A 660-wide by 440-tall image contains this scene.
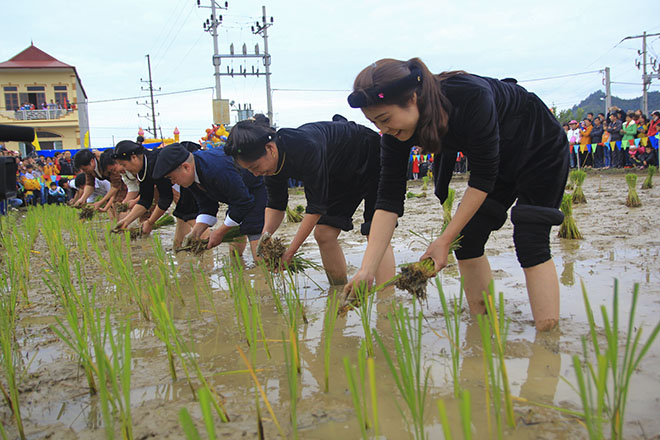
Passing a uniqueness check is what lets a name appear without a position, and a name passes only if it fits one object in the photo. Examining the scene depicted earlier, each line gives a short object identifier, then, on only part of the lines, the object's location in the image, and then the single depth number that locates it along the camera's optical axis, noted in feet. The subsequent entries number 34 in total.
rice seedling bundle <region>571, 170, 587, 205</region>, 21.34
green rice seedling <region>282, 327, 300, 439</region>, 3.79
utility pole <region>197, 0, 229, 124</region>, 72.49
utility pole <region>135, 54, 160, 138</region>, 131.75
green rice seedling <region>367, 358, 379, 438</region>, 3.02
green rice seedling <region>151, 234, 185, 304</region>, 8.97
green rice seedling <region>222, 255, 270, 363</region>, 5.39
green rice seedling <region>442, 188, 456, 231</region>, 16.14
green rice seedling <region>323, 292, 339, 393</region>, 5.03
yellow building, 111.34
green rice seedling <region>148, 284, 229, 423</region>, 4.70
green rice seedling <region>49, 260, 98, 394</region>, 4.97
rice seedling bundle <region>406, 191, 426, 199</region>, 30.66
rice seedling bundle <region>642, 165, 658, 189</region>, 25.04
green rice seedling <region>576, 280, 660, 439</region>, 3.11
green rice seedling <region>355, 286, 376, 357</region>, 5.60
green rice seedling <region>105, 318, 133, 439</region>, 3.87
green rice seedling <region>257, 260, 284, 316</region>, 7.16
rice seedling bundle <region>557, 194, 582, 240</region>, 13.24
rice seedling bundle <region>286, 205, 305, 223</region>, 22.20
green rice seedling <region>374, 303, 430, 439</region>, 3.64
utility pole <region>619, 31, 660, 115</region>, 89.83
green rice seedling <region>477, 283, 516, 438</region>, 3.62
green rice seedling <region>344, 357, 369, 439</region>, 3.25
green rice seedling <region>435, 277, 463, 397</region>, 4.17
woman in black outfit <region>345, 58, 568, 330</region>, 5.70
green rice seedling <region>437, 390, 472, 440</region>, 2.58
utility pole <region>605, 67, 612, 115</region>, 91.56
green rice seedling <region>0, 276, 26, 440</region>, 4.63
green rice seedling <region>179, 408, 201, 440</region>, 2.82
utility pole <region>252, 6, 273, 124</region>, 84.02
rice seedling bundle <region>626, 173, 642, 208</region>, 19.17
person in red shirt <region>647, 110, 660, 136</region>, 35.17
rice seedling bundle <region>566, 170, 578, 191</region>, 23.18
